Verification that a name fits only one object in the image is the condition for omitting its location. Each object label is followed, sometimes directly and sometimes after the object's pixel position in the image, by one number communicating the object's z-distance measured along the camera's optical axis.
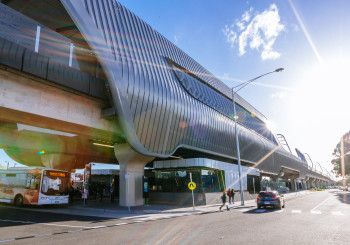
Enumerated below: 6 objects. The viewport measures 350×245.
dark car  24.08
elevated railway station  18.27
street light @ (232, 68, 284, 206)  26.45
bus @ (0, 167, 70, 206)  23.59
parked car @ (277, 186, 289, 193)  71.00
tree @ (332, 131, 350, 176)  90.50
